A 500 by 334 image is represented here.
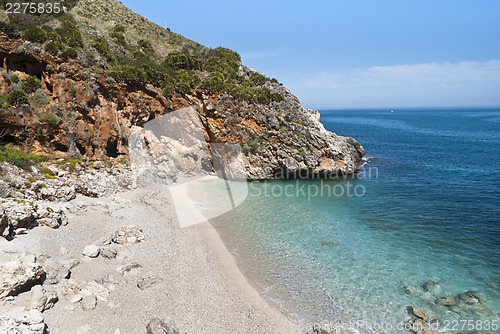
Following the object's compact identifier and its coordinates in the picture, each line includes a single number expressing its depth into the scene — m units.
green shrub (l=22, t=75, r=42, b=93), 24.98
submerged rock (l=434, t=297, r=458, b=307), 13.84
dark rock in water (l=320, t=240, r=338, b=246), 19.91
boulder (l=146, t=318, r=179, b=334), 11.15
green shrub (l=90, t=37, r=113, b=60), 31.70
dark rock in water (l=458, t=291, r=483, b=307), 13.86
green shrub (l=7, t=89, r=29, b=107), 23.52
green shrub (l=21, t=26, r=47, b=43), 25.30
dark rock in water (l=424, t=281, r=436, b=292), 14.97
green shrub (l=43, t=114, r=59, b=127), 24.92
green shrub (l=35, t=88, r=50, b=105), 25.50
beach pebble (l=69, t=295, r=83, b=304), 11.97
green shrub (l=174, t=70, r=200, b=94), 36.06
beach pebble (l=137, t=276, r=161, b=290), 14.00
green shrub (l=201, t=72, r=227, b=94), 36.44
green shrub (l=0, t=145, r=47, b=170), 20.31
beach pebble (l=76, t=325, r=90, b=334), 10.63
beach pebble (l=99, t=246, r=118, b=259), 15.80
